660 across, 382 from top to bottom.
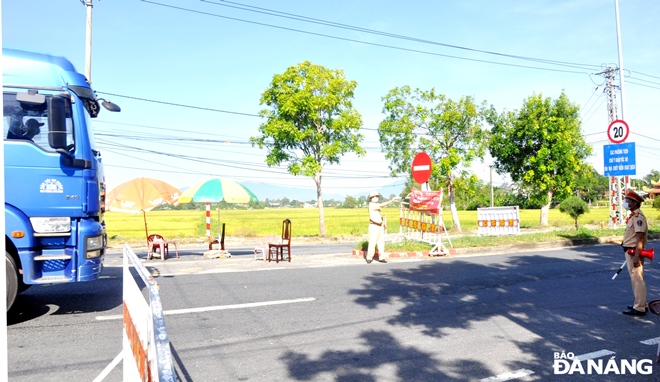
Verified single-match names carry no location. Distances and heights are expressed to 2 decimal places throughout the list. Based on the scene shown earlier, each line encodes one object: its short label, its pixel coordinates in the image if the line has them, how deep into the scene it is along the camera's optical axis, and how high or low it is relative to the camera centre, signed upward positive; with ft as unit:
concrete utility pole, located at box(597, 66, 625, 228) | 99.50 +23.33
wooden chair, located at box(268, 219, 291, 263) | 39.68 -2.66
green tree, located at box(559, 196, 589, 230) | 70.64 -0.06
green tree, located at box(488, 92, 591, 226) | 91.76 +11.60
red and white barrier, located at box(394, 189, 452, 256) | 42.93 -1.45
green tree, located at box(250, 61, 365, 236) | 74.49 +13.77
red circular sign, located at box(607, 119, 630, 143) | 56.03 +8.56
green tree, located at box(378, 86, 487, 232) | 82.69 +12.96
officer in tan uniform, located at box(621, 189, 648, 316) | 21.59 -1.87
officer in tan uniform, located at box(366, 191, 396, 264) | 38.63 -1.64
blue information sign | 58.39 +5.65
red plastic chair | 43.45 -3.18
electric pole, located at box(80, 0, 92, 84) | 59.42 +19.80
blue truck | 19.72 +1.40
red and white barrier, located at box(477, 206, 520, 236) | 57.67 -1.63
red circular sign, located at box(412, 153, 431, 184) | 42.75 +3.58
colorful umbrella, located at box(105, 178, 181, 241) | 43.93 +1.26
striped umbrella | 44.70 +1.52
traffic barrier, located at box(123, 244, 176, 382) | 6.65 -2.07
